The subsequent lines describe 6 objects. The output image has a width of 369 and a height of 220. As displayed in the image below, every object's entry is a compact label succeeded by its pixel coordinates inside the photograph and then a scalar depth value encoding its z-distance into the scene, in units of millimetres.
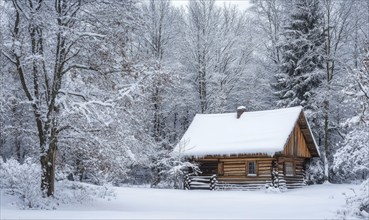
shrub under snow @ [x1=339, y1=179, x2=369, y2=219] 14058
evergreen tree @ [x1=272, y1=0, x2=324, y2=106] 36969
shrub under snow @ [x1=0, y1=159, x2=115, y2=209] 14742
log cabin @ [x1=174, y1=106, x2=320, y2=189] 29609
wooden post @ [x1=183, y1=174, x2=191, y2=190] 31922
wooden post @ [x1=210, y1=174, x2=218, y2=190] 31012
